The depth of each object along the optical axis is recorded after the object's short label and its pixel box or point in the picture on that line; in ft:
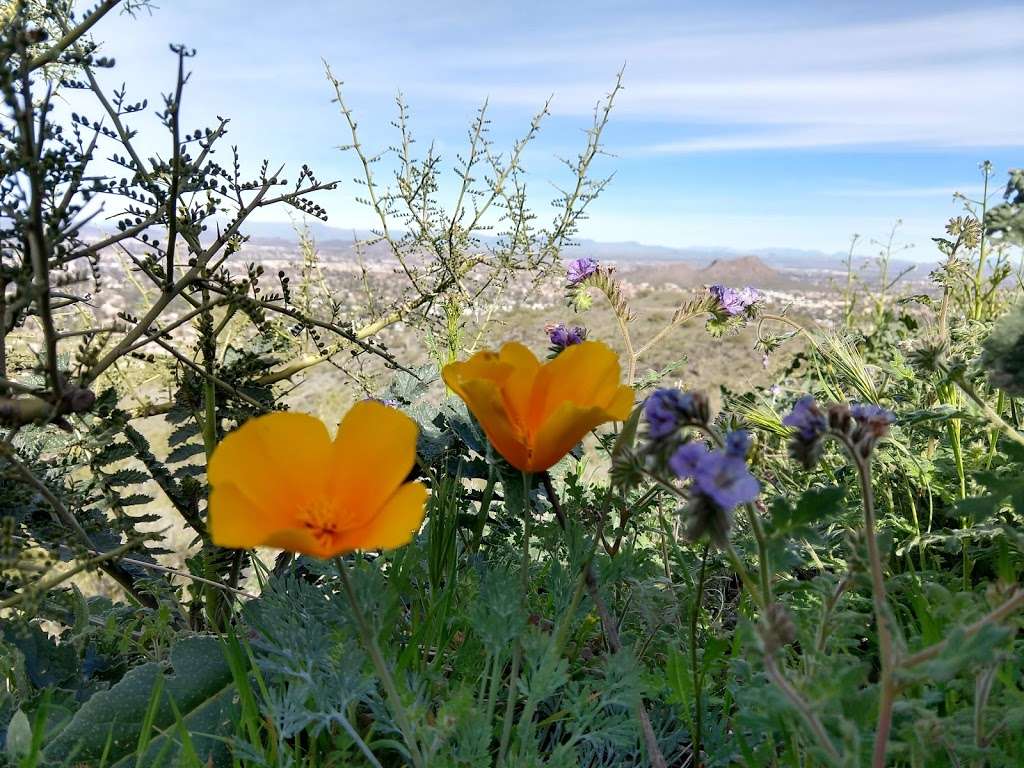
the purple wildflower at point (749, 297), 1.14
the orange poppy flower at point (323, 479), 0.42
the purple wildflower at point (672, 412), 0.39
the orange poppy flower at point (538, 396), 0.49
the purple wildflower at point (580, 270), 1.09
